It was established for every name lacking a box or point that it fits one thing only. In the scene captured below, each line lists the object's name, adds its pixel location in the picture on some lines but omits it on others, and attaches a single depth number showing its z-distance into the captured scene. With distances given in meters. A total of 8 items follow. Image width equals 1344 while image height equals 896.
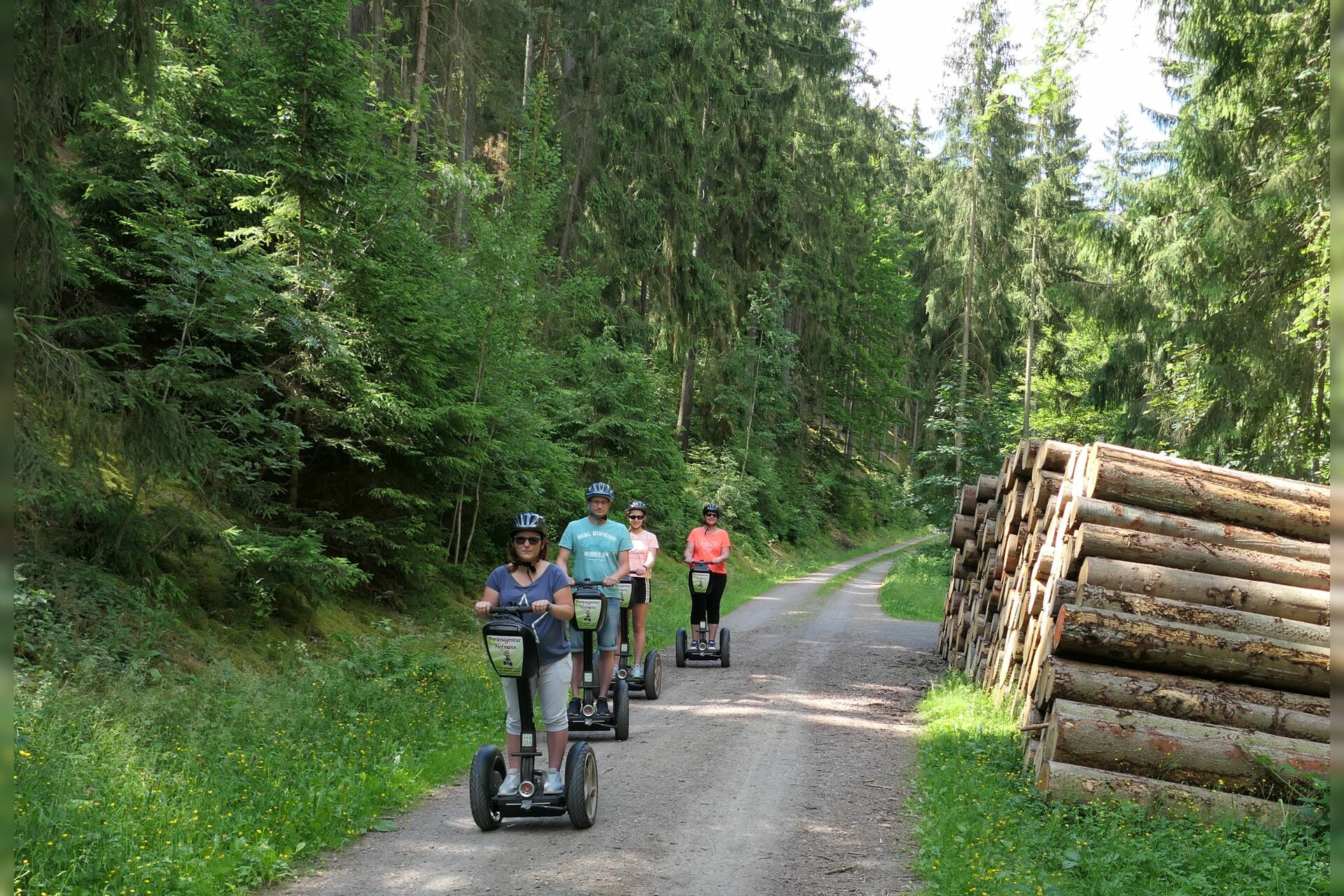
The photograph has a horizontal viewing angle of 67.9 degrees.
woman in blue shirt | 6.75
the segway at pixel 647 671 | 11.47
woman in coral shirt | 13.80
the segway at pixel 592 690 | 8.24
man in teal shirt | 9.78
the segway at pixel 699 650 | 13.92
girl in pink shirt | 11.55
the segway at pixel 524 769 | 6.53
